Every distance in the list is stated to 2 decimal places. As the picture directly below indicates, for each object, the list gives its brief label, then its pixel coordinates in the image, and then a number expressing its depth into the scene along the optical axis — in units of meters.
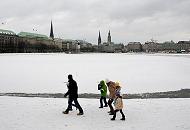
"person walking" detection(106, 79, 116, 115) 13.73
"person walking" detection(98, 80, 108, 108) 15.14
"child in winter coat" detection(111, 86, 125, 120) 12.77
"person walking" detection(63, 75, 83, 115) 13.73
